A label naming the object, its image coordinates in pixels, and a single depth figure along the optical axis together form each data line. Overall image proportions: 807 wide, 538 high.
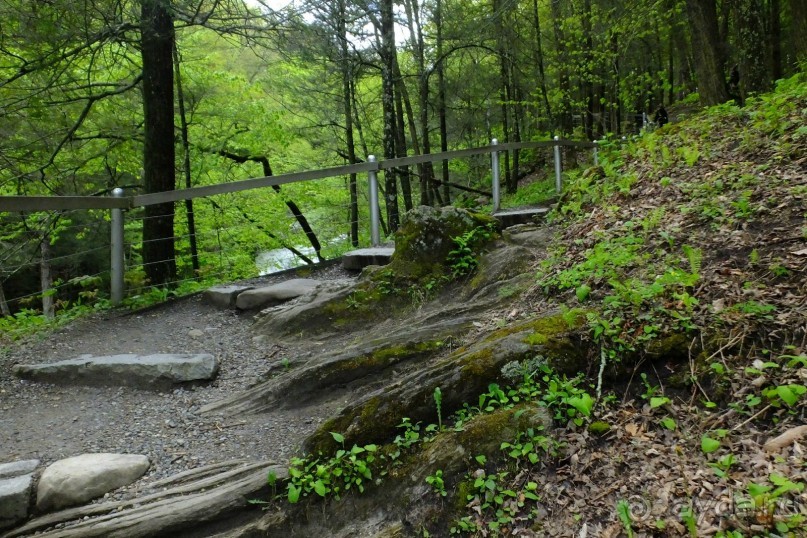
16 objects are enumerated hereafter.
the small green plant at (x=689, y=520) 2.19
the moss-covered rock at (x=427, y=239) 5.75
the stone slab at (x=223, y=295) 6.39
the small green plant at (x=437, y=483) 2.88
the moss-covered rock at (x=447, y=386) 3.37
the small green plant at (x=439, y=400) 3.30
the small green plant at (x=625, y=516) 2.32
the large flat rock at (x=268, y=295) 6.26
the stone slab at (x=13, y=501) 3.11
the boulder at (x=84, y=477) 3.23
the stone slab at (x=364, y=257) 6.96
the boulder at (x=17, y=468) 3.37
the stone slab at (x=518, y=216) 7.82
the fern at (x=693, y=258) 3.53
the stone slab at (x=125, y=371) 4.62
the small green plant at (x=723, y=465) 2.41
